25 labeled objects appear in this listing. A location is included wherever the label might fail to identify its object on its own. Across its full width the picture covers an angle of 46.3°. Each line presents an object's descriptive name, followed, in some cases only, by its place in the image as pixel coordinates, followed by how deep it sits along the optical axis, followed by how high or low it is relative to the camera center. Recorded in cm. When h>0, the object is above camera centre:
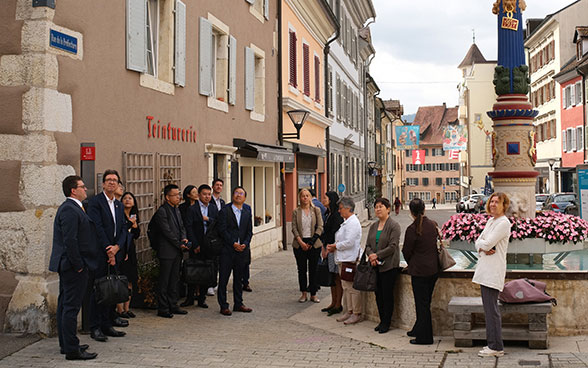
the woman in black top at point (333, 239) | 970 -59
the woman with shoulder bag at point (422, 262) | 766 -72
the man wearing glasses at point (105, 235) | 782 -41
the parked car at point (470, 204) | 5294 -52
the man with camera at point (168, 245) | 930 -62
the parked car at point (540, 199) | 3053 -10
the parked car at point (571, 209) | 2613 -50
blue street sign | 806 +192
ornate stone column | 1108 +129
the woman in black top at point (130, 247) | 900 -61
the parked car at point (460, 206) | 5447 -71
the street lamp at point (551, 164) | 4472 +214
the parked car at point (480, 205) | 3858 -49
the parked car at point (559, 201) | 2790 -19
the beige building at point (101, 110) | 798 +130
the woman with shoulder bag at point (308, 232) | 1055 -51
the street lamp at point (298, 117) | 1840 +220
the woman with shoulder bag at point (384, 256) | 823 -70
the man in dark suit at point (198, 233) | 1025 -51
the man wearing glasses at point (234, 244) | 982 -64
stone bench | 718 -137
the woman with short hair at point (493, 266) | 692 -70
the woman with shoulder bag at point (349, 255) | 894 -75
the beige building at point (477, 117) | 7900 +941
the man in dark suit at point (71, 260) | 681 -59
